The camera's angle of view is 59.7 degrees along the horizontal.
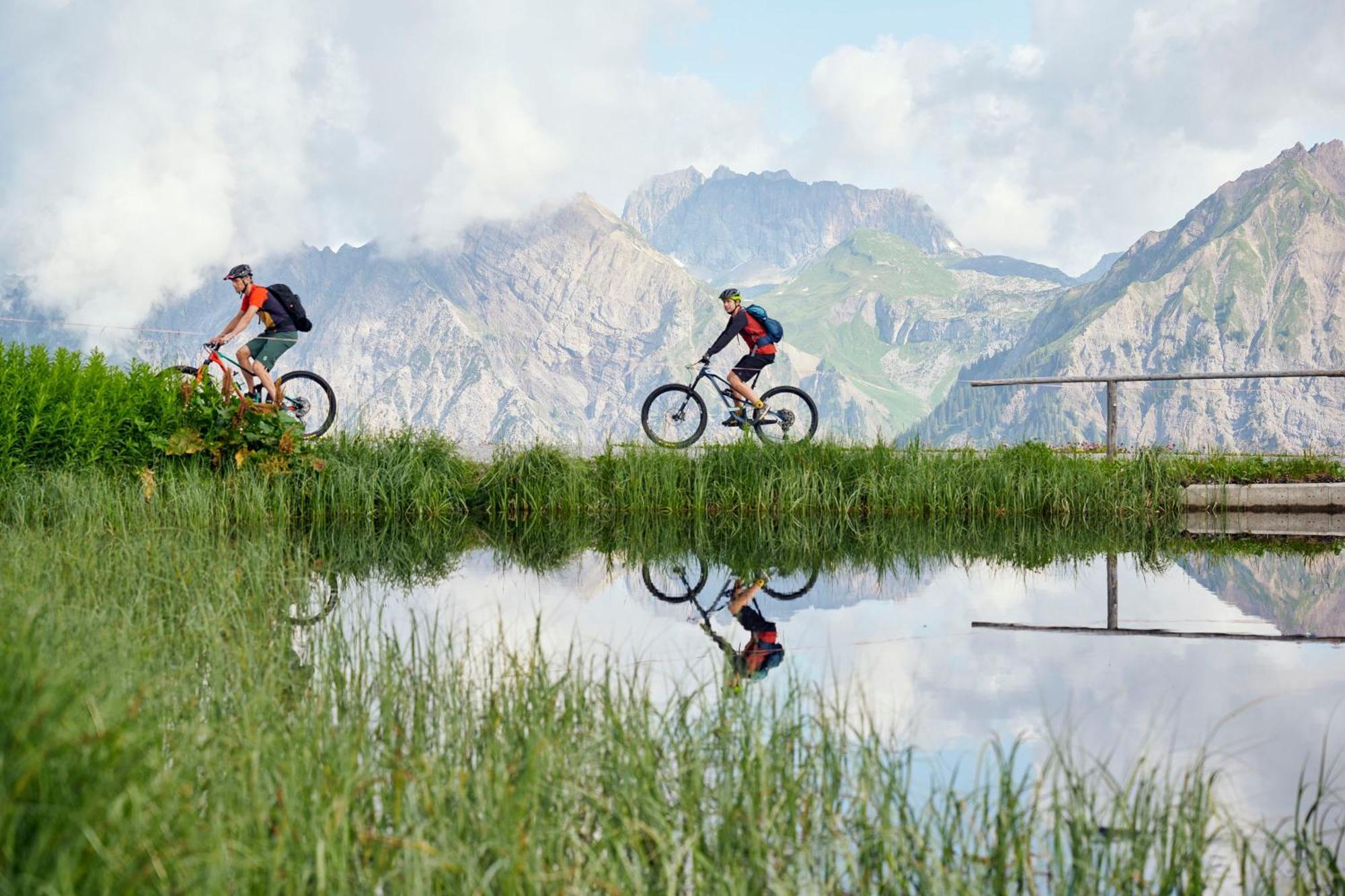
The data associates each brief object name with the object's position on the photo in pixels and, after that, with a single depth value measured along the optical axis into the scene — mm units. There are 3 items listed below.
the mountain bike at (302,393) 12766
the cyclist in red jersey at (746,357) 14023
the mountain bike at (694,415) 14570
